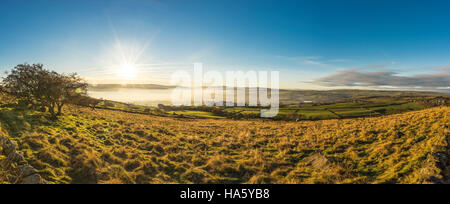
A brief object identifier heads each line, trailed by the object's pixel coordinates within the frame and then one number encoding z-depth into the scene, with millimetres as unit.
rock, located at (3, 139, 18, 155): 6348
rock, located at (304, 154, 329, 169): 8966
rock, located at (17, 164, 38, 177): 5464
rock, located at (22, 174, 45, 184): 5189
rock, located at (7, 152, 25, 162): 5976
